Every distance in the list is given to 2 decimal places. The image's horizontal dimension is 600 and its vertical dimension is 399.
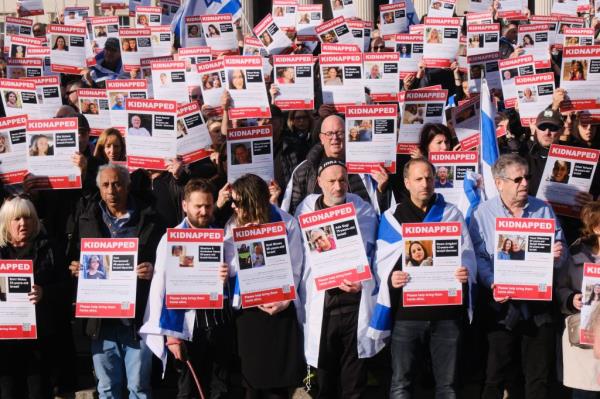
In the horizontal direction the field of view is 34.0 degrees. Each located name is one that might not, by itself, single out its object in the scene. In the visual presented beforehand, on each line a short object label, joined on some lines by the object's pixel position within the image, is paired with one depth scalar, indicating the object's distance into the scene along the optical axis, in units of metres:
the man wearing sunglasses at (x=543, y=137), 8.88
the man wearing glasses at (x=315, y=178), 8.27
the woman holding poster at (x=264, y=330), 7.10
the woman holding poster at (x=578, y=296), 7.23
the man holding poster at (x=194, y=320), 6.98
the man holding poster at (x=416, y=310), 7.09
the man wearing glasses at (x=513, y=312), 7.38
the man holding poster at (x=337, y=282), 6.96
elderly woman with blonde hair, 7.34
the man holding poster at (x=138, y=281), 7.33
